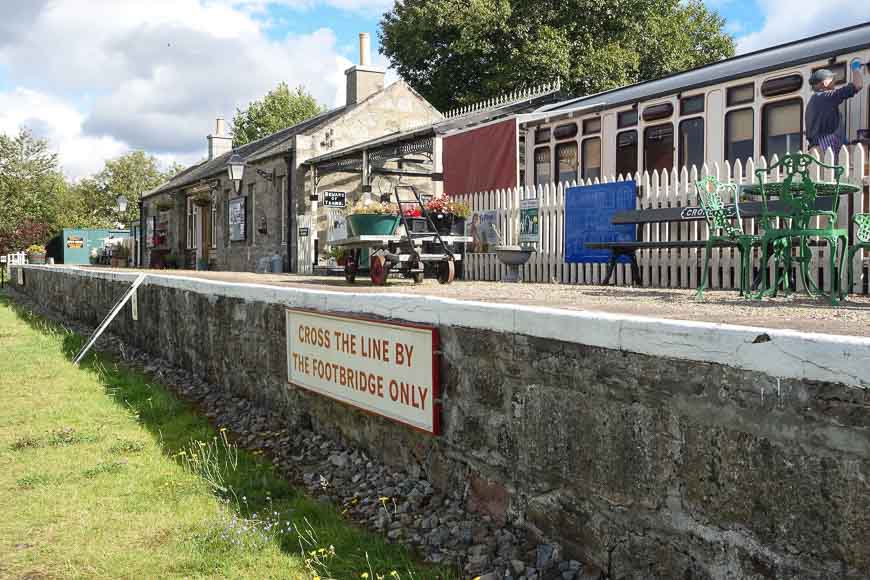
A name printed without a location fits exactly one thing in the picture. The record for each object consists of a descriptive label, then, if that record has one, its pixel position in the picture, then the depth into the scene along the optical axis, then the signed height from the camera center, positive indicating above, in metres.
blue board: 9.34 +0.60
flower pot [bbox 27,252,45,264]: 31.22 +0.23
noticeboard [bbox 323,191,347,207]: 18.31 +1.61
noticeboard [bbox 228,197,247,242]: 23.28 +1.44
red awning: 13.45 +2.05
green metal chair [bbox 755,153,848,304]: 5.15 +0.32
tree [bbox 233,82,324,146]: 54.50 +11.36
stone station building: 19.91 +2.46
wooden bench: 8.20 +0.47
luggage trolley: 8.48 +0.13
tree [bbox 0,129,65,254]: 36.81 +3.74
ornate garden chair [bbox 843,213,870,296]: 5.25 +0.23
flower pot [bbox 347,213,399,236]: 8.73 +0.46
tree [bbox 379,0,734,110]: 26.42 +8.57
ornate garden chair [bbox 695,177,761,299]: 5.70 +0.29
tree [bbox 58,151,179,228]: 57.84 +6.26
